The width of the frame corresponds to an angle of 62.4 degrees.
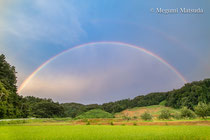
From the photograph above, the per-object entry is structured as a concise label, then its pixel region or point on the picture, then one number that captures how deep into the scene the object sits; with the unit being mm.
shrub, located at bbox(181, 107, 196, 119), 38931
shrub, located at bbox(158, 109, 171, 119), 41375
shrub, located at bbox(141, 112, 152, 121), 41562
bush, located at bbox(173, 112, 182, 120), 41056
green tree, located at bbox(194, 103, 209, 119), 35438
